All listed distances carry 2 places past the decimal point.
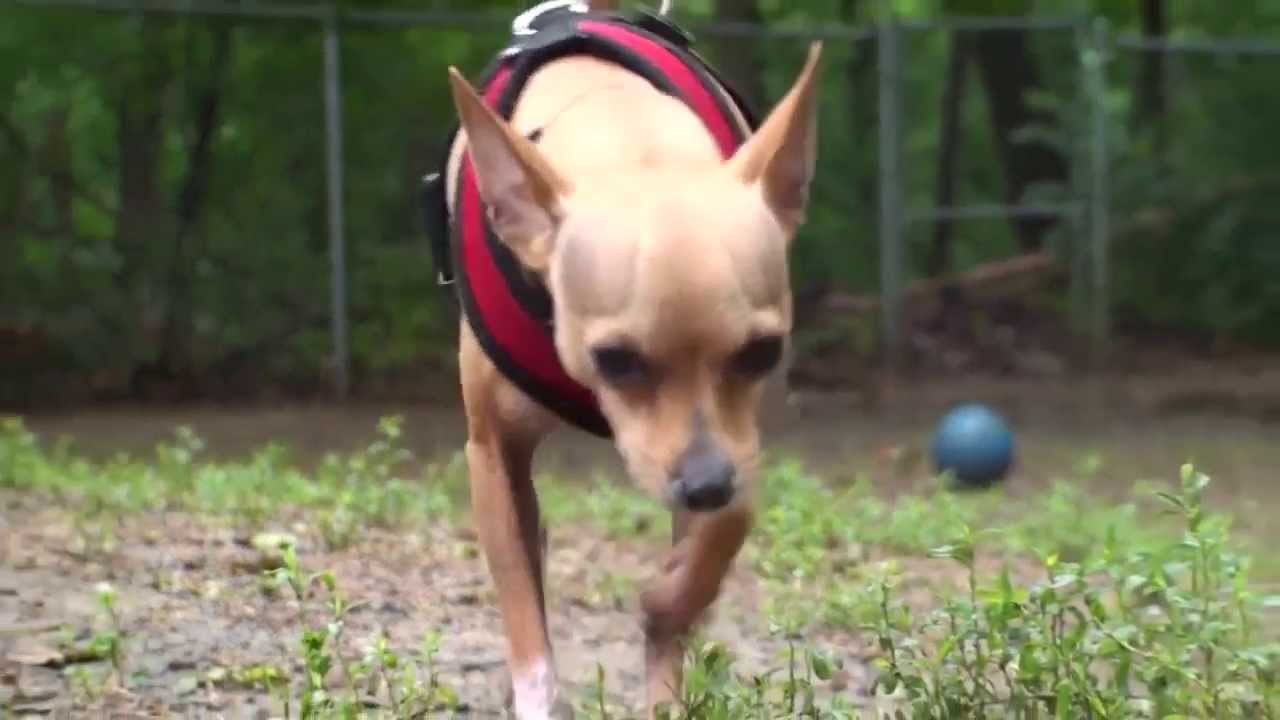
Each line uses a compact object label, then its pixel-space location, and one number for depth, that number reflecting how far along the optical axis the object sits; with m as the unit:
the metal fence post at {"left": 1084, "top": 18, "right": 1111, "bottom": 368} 13.98
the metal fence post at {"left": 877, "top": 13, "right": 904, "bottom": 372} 13.59
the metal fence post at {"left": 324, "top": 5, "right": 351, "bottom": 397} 12.73
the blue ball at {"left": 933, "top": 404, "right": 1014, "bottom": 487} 8.98
